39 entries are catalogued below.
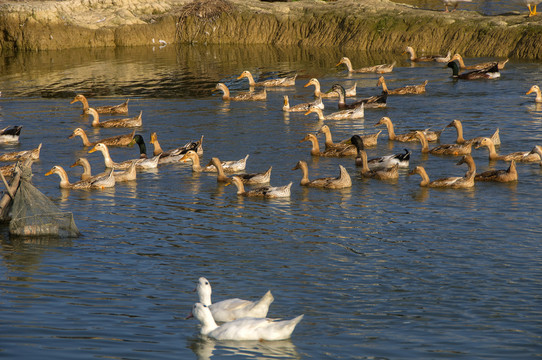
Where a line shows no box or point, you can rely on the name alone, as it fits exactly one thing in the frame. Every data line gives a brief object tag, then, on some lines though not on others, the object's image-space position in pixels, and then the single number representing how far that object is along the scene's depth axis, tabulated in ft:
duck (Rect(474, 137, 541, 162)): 73.72
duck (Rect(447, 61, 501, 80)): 116.67
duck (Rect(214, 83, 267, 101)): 113.50
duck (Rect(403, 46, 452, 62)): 133.90
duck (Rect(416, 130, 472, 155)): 77.77
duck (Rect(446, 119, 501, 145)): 79.10
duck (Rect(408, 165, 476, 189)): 67.21
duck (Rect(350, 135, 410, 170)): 73.61
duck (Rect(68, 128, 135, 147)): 89.81
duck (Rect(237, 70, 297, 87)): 124.67
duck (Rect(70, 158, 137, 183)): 73.92
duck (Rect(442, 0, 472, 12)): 150.00
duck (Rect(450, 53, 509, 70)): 122.01
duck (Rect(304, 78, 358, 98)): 113.60
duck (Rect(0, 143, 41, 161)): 81.20
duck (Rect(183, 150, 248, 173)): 75.15
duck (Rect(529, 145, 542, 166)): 72.08
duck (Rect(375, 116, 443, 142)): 84.33
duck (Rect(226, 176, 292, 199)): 65.51
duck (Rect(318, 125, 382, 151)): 80.89
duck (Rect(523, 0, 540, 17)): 138.10
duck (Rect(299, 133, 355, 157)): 80.94
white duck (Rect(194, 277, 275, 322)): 39.22
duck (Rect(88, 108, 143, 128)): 98.94
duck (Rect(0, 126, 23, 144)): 88.94
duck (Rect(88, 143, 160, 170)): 77.77
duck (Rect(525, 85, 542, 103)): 99.71
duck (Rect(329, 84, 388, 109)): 102.02
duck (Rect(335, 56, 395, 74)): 128.30
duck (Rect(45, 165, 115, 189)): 71.15
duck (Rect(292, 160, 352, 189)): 67.87
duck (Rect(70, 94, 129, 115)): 106.93
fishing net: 56.08
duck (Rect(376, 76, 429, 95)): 110.52
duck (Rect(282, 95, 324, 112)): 103.55
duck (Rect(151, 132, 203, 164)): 80.02
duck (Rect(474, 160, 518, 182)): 68.18
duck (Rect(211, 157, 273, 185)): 70.08
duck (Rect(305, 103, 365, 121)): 98.63
